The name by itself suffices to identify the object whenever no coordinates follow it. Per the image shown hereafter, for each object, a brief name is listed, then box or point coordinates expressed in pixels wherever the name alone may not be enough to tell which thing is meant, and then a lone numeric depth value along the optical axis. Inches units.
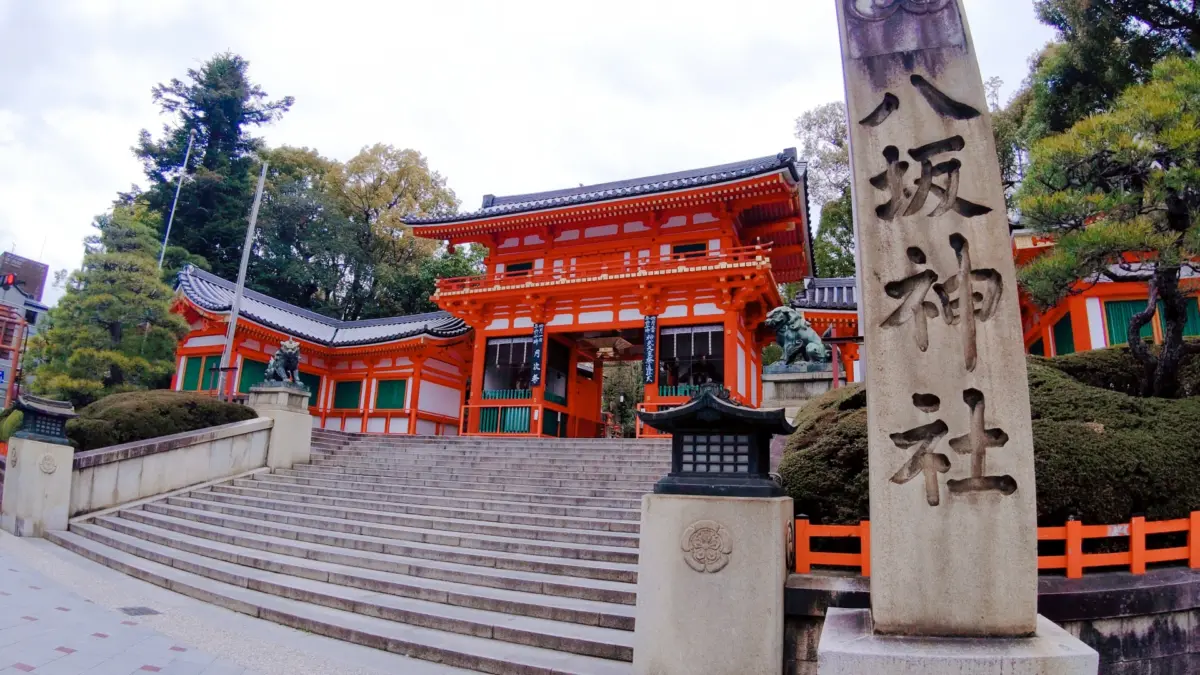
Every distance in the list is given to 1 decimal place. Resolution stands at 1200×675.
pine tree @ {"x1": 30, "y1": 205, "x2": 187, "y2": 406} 608.1
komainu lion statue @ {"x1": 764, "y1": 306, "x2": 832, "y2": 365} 371.9
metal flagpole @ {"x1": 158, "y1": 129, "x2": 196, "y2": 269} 1157.7
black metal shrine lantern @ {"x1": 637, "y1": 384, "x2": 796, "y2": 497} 177.0
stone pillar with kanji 120.0
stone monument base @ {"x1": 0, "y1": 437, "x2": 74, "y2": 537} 378.9
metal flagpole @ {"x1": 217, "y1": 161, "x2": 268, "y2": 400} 689.6
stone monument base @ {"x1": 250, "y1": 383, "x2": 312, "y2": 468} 511.8
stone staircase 215.8
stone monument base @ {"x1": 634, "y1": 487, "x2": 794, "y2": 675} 162.7
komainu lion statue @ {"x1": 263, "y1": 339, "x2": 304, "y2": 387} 546.6
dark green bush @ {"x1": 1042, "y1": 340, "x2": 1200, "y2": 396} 297.3
